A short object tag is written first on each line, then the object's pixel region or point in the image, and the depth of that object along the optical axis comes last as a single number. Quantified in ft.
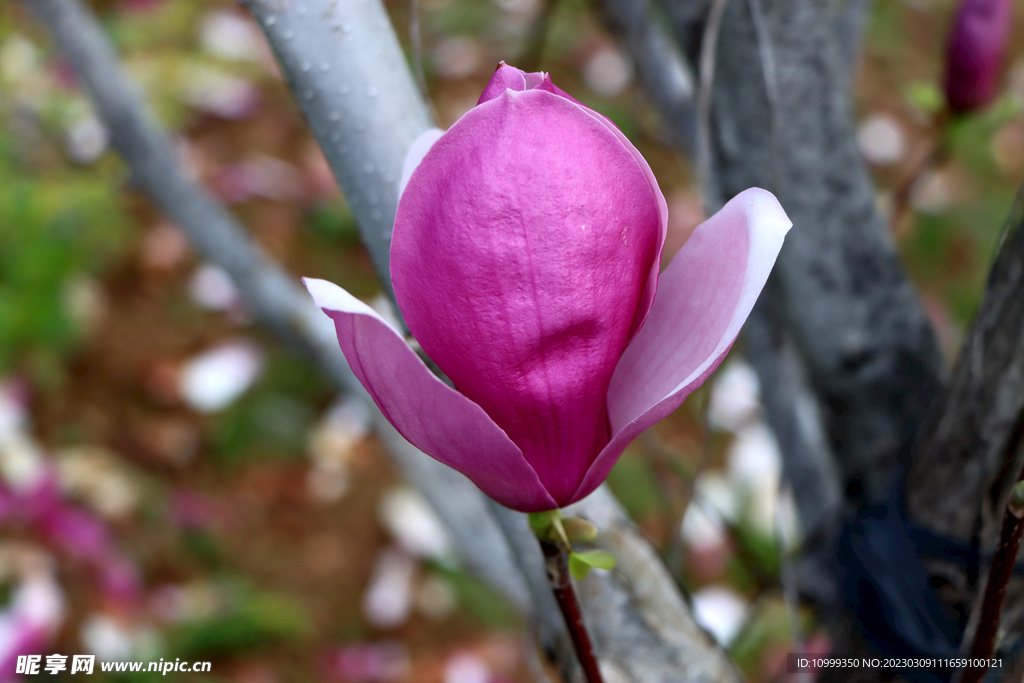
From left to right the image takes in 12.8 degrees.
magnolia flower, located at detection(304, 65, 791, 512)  2.47
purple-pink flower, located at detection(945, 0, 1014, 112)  3.53
